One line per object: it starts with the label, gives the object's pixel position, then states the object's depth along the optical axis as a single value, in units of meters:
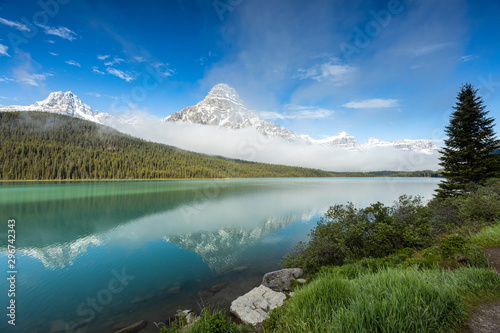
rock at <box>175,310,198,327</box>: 7.63
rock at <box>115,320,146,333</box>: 8.52
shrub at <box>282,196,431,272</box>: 11.30
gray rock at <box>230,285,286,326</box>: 7.62
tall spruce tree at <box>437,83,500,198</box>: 20.78
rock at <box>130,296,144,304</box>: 10.65
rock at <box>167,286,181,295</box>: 11.56
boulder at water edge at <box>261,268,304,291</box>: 10.25
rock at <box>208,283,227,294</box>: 11.57
